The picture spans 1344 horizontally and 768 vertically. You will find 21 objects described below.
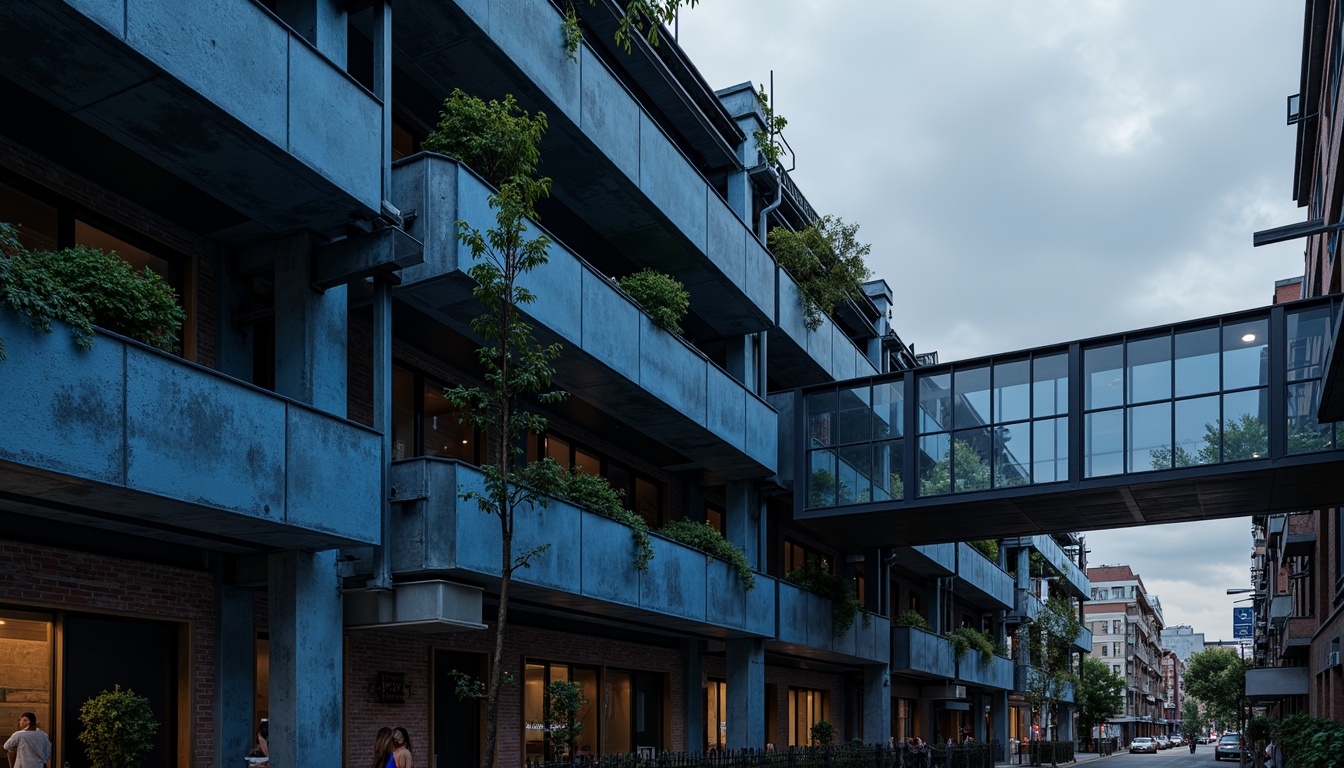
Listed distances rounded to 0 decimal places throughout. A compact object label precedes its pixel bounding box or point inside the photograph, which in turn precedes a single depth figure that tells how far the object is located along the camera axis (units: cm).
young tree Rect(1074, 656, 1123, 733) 7583
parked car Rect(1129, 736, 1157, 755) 10131
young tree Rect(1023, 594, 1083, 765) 5581
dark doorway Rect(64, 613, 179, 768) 1334
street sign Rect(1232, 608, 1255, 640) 8669
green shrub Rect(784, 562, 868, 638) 2972
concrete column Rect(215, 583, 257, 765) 1454
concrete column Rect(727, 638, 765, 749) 2658
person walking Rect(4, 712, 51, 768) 1212
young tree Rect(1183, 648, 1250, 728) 10282
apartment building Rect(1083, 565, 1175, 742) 13100
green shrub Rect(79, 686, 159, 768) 1260
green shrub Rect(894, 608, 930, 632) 3689
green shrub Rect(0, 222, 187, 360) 1009
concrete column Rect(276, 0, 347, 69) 1453
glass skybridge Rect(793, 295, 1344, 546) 2362
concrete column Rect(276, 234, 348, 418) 1445
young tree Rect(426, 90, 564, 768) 1283
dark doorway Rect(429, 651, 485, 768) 2014
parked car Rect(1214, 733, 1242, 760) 7744
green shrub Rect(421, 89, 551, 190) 1664
